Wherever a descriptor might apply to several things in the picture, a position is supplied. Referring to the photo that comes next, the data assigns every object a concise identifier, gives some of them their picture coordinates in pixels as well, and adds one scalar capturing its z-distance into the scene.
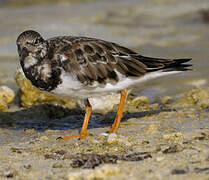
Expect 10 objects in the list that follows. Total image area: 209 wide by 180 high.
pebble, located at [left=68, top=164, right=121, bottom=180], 6.61
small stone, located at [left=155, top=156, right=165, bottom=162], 7.33
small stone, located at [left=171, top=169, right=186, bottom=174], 6.65
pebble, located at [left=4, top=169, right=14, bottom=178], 7.27
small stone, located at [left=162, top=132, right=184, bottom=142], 8.68
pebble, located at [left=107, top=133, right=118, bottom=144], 8.73
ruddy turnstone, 9.19
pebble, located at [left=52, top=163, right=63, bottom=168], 7.56
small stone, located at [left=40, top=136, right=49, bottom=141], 9.63
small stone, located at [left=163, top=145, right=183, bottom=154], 7.80
